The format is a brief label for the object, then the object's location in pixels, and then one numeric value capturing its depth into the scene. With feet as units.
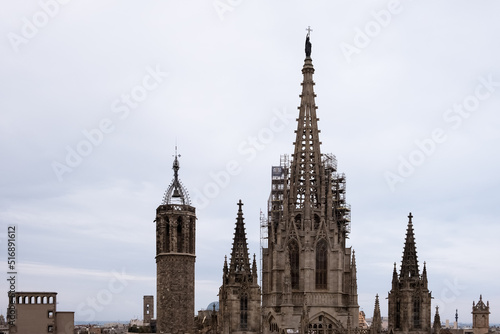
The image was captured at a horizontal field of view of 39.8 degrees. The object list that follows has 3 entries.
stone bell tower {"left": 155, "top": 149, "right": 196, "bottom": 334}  302.66
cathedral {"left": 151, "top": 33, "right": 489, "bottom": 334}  266.57
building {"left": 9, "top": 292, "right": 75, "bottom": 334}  294.87
